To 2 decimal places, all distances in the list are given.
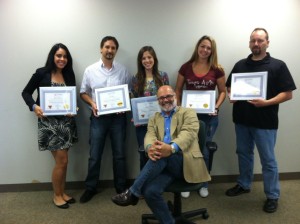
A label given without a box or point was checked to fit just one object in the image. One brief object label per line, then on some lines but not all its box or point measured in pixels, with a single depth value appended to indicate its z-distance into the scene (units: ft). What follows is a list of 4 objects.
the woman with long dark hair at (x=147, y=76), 8.35
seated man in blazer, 6.40
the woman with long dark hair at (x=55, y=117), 8.23
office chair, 6.44
